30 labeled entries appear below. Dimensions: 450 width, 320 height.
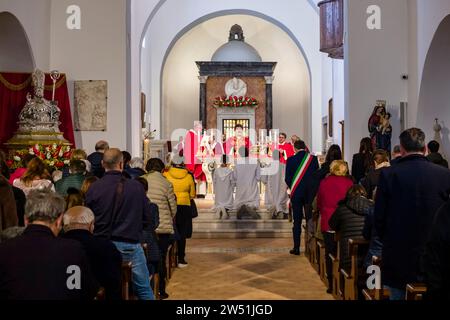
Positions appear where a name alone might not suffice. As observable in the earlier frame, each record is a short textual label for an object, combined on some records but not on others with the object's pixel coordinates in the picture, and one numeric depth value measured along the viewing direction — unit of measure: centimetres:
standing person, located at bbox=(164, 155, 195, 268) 876
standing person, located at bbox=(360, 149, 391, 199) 713
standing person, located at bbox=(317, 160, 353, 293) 752
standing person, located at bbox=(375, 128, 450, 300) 435
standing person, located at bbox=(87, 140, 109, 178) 772
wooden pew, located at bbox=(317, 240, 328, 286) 821
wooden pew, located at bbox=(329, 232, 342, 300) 702
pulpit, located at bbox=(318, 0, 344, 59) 1370
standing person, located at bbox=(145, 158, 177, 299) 710
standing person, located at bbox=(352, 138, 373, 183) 931
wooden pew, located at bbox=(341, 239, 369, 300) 606
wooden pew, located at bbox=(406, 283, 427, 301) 398
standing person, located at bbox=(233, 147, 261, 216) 1241
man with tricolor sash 988
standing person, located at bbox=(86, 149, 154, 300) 538
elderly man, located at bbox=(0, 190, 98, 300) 319
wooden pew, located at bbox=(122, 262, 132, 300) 516
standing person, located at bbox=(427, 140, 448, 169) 749
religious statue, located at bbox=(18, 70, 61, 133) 1043
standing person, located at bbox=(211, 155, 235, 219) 1245
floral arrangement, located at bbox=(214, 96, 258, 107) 2344
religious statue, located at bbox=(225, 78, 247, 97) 2389
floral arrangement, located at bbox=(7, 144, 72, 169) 948
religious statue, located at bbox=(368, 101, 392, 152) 1157
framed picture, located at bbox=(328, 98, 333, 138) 1933
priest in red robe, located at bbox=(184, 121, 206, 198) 1691
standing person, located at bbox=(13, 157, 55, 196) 609
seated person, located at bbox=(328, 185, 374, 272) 628
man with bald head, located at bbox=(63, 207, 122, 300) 432
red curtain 1077
